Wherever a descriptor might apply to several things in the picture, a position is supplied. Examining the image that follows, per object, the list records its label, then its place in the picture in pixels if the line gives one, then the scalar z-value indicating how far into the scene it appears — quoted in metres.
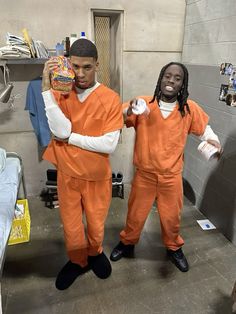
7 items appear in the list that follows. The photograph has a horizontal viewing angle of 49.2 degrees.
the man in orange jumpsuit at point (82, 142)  1.33
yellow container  2.10
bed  1.51
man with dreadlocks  1.64
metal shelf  2.21
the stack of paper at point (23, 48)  2.16
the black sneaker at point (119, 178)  2.85
